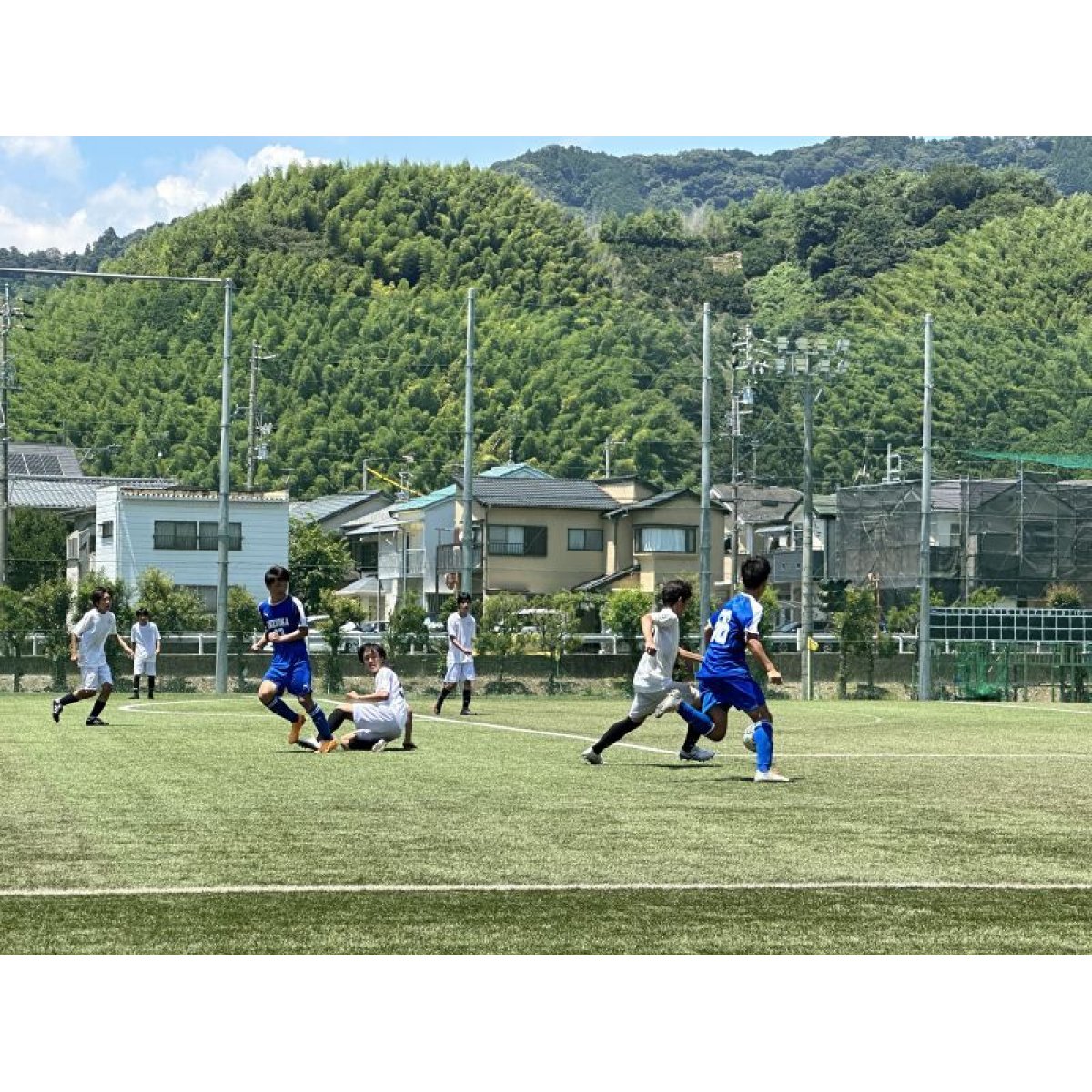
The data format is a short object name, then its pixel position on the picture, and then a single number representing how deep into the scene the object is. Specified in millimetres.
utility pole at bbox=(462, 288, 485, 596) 45781
